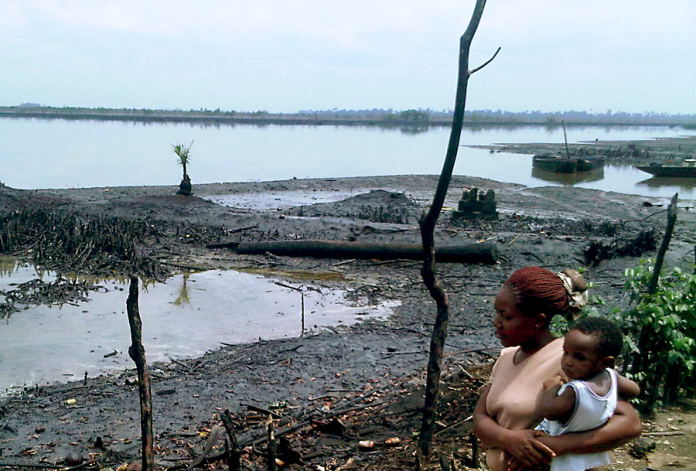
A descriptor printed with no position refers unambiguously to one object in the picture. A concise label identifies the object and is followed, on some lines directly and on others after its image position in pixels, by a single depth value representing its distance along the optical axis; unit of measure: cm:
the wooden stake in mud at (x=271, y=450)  330
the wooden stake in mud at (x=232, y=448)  332
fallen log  1111
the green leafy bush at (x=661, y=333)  447
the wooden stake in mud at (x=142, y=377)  362
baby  203
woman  209
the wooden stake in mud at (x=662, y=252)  454
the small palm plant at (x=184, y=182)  1768
